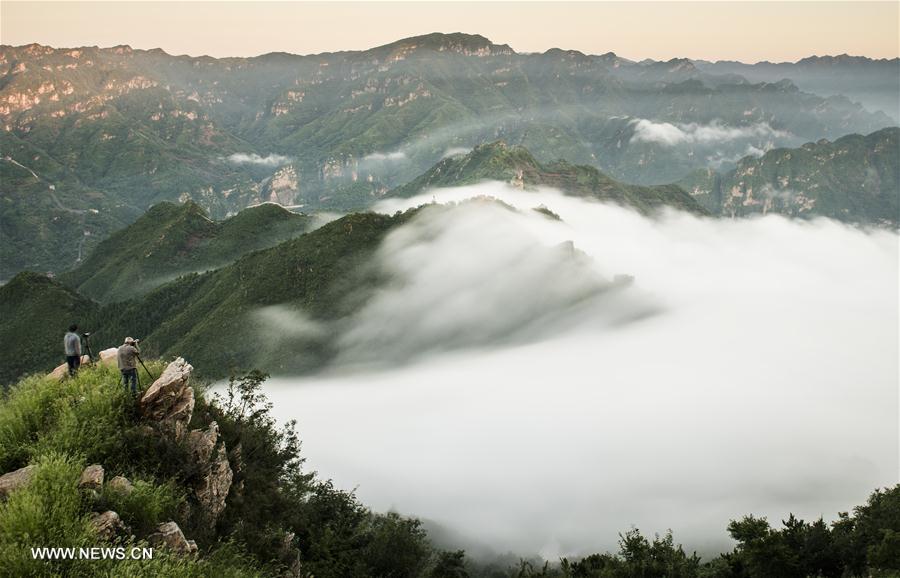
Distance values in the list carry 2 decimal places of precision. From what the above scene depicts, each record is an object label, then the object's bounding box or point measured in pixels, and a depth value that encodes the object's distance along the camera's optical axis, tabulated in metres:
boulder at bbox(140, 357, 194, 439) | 24.64
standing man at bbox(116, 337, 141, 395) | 23.88
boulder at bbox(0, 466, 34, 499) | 18.58
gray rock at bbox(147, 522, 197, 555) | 18.97
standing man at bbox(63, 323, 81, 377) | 27.95
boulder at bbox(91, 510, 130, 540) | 17.72
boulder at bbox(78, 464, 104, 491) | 19.15
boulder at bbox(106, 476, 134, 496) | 19.75
